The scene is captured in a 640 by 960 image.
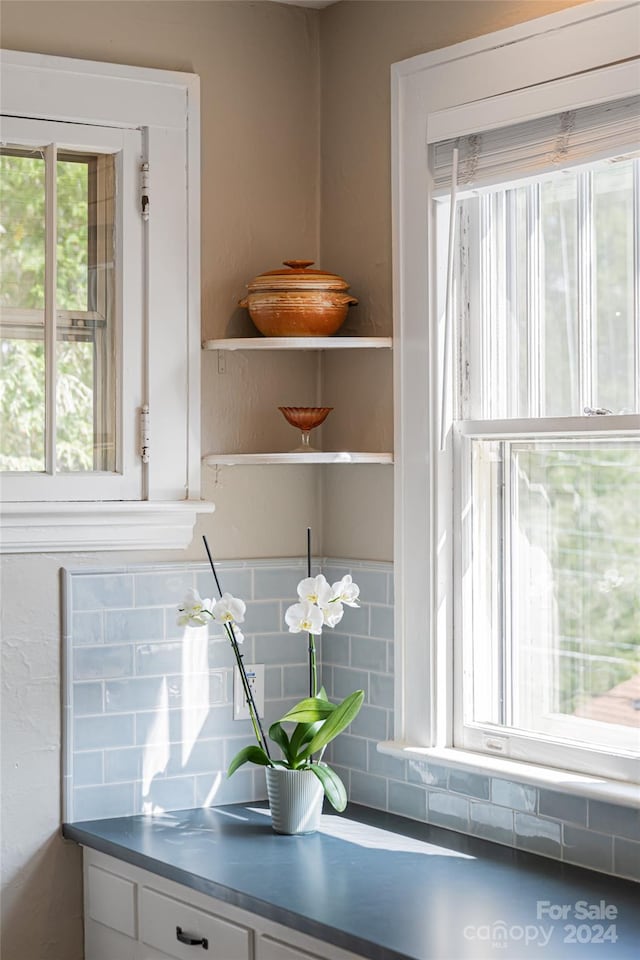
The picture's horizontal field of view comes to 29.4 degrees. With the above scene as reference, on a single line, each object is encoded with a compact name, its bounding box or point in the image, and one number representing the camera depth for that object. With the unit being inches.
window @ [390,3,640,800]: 96.5
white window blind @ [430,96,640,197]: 92.7
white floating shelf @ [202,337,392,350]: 115.1
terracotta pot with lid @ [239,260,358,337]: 115.9
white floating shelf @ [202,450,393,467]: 114.7
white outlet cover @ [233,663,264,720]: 120.3
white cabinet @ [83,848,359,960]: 90.9
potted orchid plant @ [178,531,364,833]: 107.5
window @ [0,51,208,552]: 110.0
